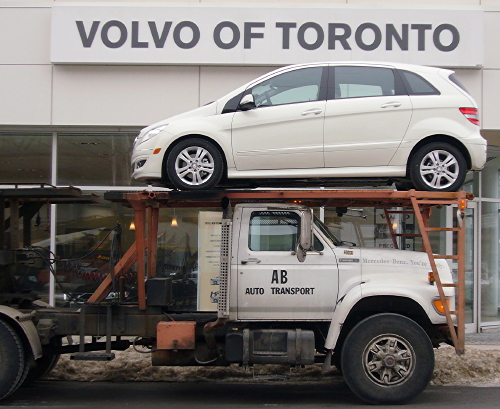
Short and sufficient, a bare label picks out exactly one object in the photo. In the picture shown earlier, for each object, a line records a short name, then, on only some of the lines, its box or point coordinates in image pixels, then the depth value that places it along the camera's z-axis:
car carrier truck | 6.13
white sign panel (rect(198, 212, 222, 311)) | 10.66
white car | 6.68
